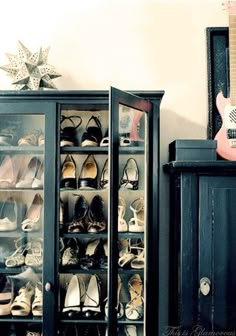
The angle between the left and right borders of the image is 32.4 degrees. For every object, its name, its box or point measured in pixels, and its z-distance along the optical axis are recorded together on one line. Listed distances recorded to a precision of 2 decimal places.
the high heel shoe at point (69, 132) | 2.11
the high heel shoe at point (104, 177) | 2.18
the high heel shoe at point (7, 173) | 2.13
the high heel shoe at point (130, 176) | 1.99
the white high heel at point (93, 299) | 2.07
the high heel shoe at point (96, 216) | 2.12
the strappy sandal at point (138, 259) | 2.07
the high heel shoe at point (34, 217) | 2.10
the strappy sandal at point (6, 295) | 2.07
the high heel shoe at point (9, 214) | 2.12
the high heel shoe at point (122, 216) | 2.04
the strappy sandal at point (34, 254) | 2.09
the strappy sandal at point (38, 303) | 2.05
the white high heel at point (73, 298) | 2.06
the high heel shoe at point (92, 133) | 2.15
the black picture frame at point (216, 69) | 2.35
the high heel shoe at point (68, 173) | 2.12
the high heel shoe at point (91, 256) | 2.10
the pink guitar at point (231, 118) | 2.11
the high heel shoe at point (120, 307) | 2.04
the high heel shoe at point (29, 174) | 2.11
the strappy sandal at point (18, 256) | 2.11
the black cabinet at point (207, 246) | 1.84
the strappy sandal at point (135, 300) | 2.04
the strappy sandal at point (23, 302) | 2.06
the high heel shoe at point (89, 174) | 2.15
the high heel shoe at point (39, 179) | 2.09
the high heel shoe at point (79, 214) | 2.12
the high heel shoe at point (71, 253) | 2.10
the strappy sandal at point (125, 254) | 2.07
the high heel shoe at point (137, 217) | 2.05
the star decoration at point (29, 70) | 2.12
